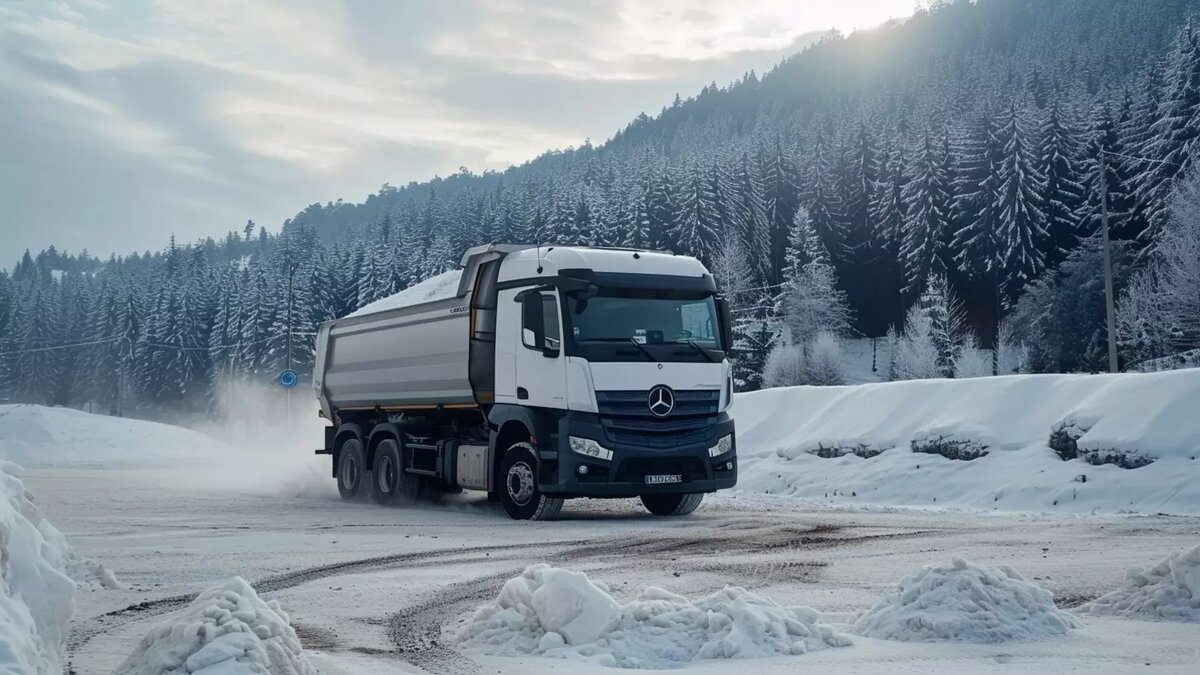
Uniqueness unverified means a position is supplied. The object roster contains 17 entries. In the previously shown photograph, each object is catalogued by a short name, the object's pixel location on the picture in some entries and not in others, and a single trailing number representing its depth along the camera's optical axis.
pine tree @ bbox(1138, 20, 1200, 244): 53.48
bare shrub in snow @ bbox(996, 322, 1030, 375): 61.66
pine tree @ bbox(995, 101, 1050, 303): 64.62
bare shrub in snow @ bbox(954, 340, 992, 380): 61.28
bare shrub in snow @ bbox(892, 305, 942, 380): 63.03
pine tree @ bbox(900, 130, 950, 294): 70.62
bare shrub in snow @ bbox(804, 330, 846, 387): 63.28
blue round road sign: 38.40
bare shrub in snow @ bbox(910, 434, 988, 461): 16.88
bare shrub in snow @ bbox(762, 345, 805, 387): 63.44
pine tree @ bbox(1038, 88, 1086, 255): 65.19
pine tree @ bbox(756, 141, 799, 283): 85.94
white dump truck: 13.88
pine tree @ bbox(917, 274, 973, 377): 63.41
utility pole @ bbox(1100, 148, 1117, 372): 36.96
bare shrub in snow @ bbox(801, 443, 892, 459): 18.40
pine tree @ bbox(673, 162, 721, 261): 75.75
